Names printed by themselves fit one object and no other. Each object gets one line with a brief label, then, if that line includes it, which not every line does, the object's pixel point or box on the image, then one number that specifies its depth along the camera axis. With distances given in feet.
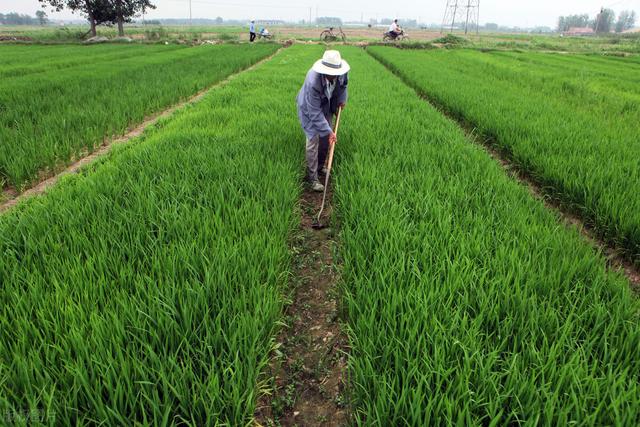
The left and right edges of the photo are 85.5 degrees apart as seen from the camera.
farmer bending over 10.30
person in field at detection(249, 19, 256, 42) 78.84
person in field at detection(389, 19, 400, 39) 76.59
